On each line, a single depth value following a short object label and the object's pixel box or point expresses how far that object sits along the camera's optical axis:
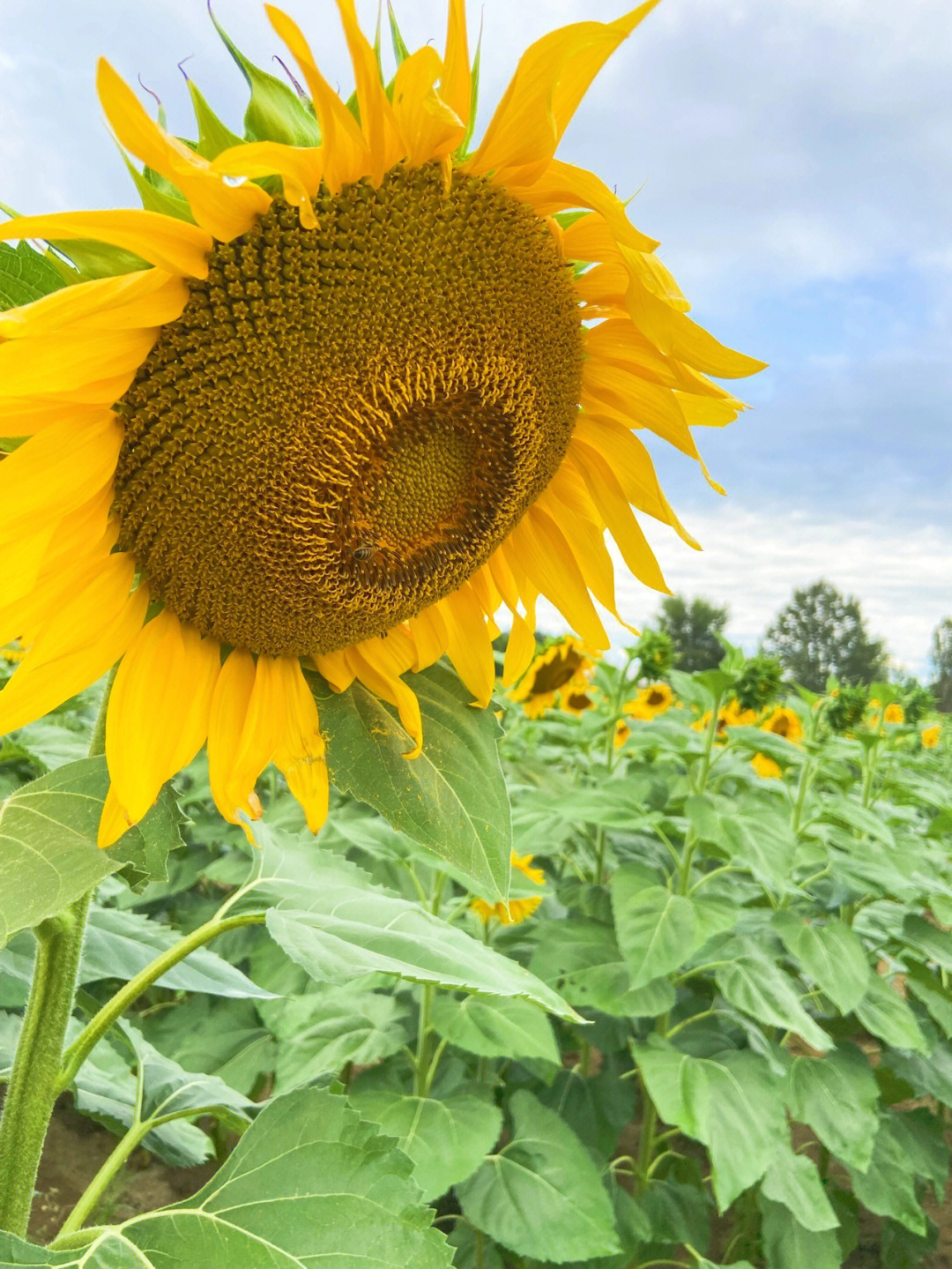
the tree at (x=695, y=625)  37.16
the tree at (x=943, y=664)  38.81
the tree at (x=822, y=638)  42.84
